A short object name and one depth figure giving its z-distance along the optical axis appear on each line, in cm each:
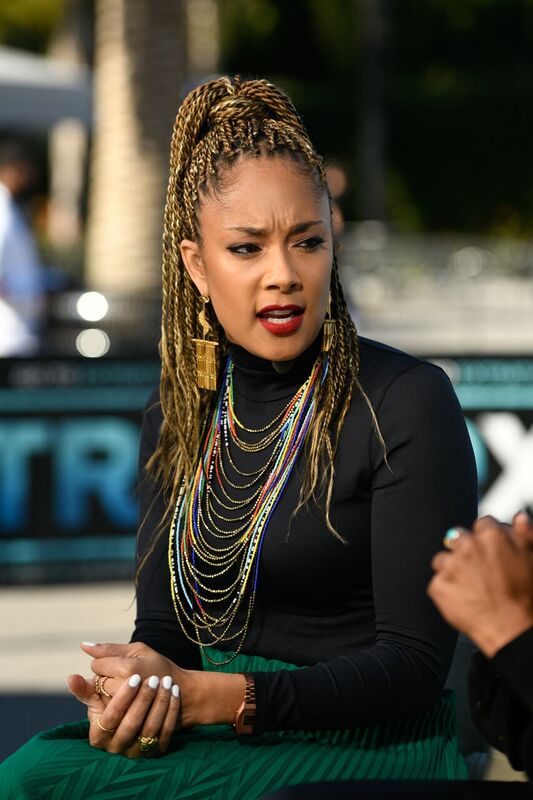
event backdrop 1466
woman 483
